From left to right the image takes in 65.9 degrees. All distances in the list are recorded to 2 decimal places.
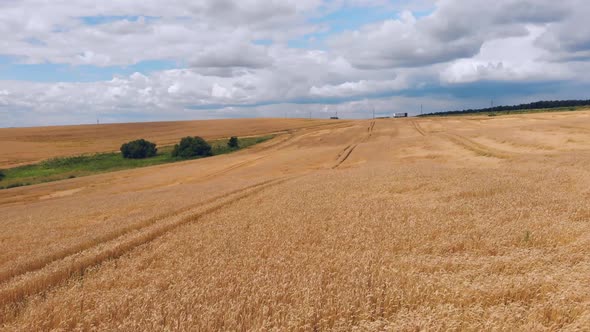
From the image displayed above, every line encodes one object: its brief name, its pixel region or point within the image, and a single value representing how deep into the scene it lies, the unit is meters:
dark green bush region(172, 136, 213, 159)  62.81
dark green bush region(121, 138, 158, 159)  65.00
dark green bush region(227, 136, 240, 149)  68.44
